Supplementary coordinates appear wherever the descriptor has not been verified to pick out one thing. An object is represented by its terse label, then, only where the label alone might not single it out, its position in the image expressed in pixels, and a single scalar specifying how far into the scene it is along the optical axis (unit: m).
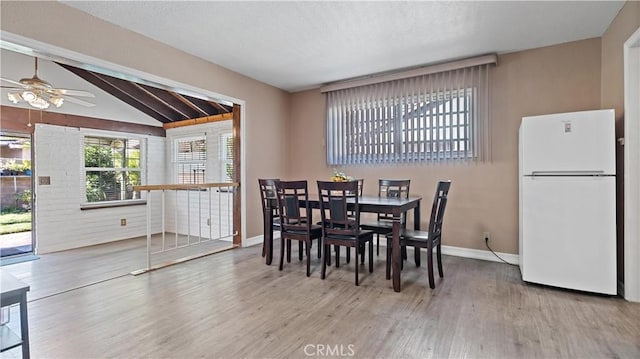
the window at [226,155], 5.52
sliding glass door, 4.44
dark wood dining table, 2.83
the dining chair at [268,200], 3.70
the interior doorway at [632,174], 2.55
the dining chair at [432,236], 2.91
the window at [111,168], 5.25
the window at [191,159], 5.81
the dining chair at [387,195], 3.53
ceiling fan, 3.47
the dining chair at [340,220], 2.99
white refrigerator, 2.62
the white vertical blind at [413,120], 3.96
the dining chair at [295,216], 3.35
